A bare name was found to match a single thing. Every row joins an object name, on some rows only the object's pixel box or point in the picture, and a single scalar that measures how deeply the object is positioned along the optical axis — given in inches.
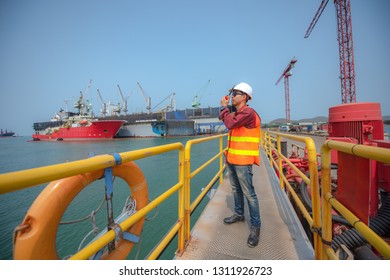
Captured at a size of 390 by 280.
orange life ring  39.2
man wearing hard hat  85.6
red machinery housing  67.3
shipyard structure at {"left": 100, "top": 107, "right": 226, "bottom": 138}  1857.8
